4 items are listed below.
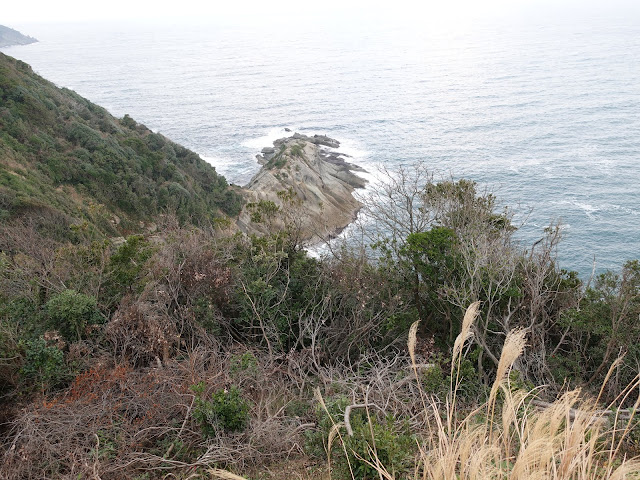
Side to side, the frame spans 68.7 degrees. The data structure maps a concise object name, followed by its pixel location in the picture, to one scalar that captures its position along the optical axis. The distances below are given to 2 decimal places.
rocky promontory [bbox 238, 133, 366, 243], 42.22
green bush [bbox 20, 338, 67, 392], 8.89
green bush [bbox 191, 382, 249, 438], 7.46
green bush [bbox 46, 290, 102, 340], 10.10
